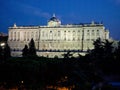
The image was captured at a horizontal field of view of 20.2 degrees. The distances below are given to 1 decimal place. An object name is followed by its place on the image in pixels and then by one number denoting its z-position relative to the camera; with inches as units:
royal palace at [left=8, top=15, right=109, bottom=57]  5034.9
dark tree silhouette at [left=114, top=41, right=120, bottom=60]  3102.9
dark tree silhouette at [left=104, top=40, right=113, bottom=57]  3334.2
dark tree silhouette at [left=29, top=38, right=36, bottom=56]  3879.4
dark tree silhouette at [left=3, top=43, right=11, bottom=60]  3429.6
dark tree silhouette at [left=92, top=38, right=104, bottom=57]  3284.0
